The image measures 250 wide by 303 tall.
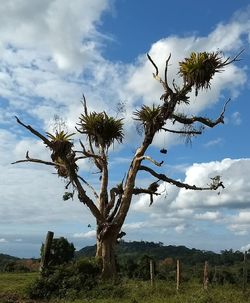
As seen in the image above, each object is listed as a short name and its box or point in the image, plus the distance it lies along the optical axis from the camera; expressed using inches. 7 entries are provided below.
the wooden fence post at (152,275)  429.2
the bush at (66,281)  415.0
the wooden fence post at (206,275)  401.2
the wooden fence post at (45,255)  446.1
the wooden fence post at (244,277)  412.6
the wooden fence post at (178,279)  412.0
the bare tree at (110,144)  476.5
